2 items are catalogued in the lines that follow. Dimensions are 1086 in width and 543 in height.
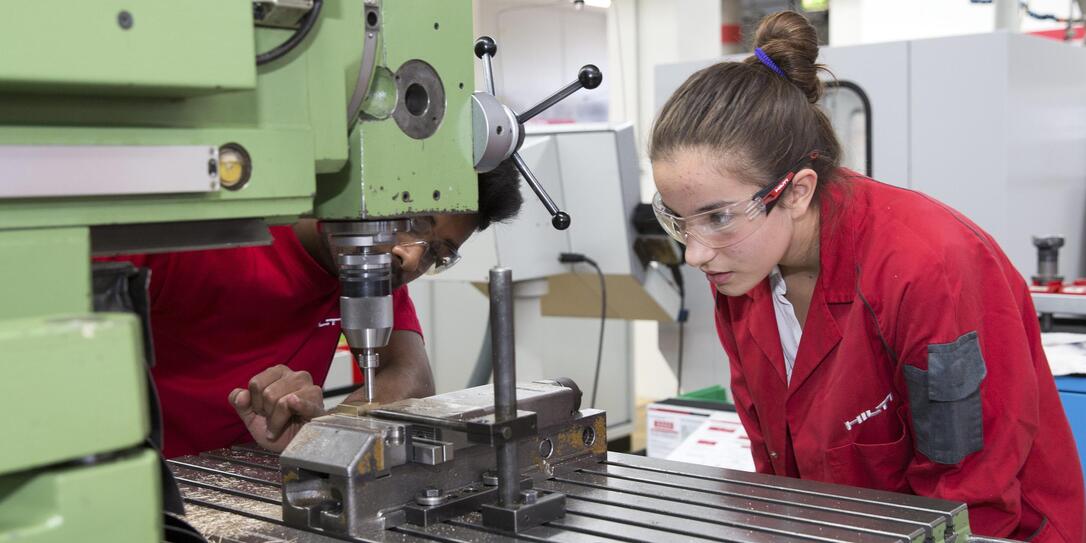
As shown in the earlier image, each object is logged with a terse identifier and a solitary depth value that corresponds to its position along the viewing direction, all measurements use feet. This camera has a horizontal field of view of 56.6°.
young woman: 3.86
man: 4.99
